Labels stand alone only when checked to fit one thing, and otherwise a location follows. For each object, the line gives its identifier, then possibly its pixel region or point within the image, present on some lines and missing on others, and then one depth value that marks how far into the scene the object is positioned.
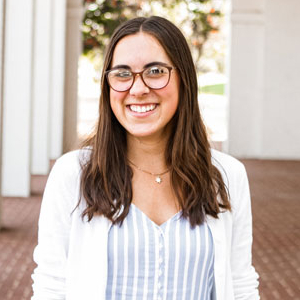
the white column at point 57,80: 14.42
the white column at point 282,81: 15.42
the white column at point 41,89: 12.14
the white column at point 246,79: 15.41
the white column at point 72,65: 15.63
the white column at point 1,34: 7.38
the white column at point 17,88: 9.30
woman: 2.06
